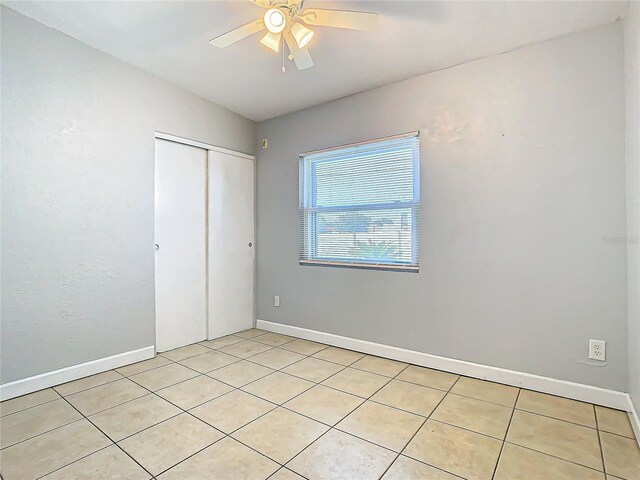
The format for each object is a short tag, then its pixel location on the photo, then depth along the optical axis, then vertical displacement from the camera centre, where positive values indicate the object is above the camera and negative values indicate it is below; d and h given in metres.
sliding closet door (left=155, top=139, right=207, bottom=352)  3.17 -0.04
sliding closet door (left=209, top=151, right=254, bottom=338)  3.61 -0.05
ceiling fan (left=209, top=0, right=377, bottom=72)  1.79 +1.21
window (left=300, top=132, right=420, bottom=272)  2.88 +0.33
